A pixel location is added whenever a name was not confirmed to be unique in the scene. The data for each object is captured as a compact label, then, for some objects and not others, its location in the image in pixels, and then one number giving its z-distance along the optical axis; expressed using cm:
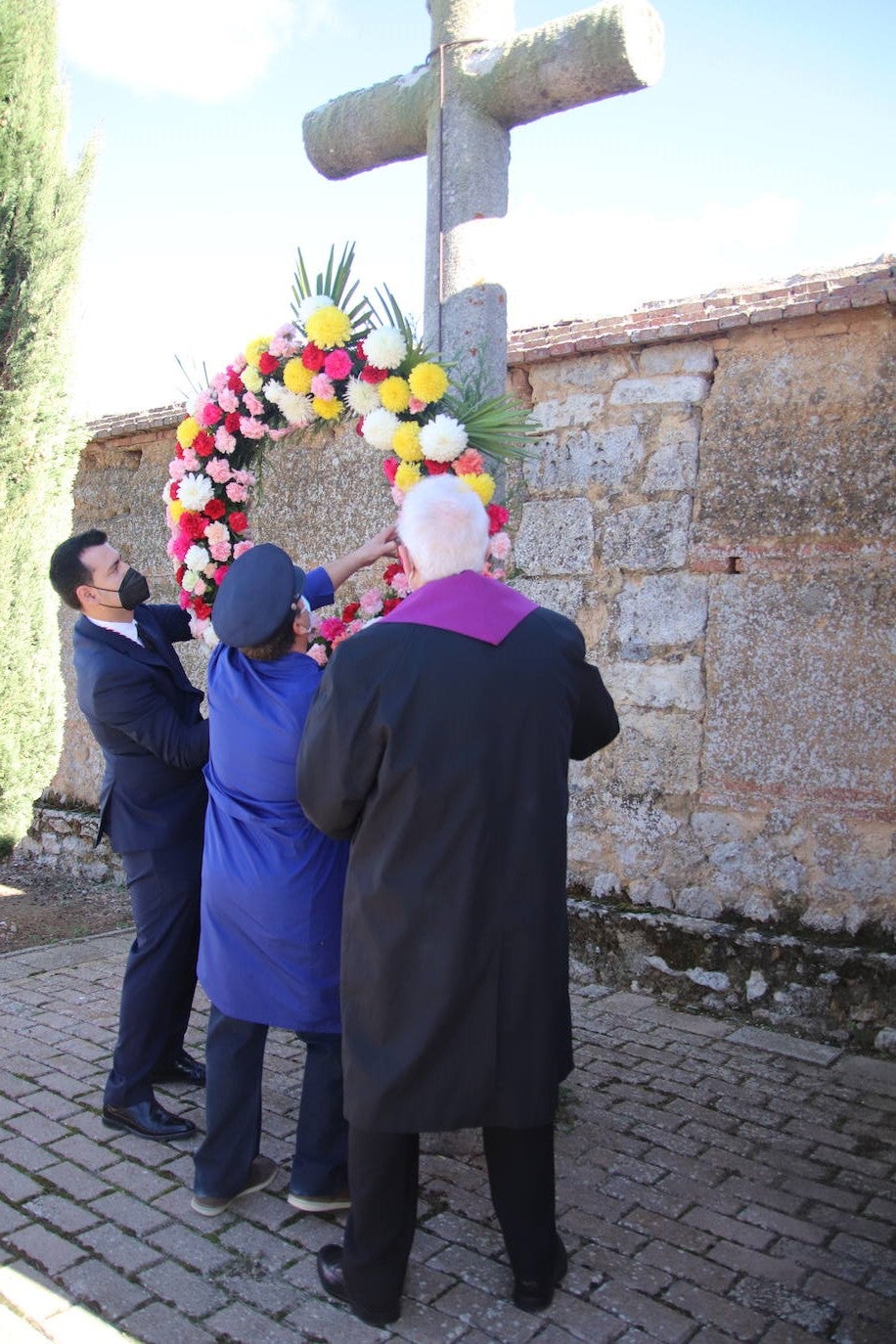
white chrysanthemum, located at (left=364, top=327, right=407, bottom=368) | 355
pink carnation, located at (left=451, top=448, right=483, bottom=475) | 350
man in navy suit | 359
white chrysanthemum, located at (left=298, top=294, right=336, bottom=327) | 378
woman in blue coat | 296
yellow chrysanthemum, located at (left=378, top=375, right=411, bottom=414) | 355
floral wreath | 353
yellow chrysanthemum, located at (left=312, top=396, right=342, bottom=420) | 375
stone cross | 366
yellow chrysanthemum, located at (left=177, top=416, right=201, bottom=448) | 414
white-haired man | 254
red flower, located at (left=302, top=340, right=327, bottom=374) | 375
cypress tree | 646
